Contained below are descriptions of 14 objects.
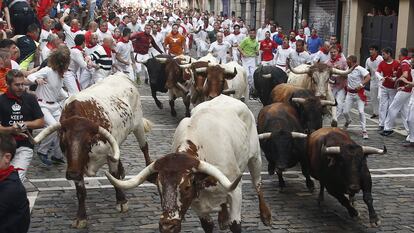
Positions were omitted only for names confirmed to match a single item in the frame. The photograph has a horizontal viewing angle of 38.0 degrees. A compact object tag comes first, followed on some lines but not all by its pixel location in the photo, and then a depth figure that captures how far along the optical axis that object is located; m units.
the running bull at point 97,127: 7.16
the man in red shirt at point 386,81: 14.01
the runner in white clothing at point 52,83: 9.50
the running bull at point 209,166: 5.33
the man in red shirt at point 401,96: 13.23
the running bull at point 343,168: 7.65
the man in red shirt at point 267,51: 19.67
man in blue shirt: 20.86
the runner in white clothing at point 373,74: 15.21
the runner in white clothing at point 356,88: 13.83
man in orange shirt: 19.78
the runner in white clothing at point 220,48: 19.45
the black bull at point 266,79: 14.46
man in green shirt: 19.52
